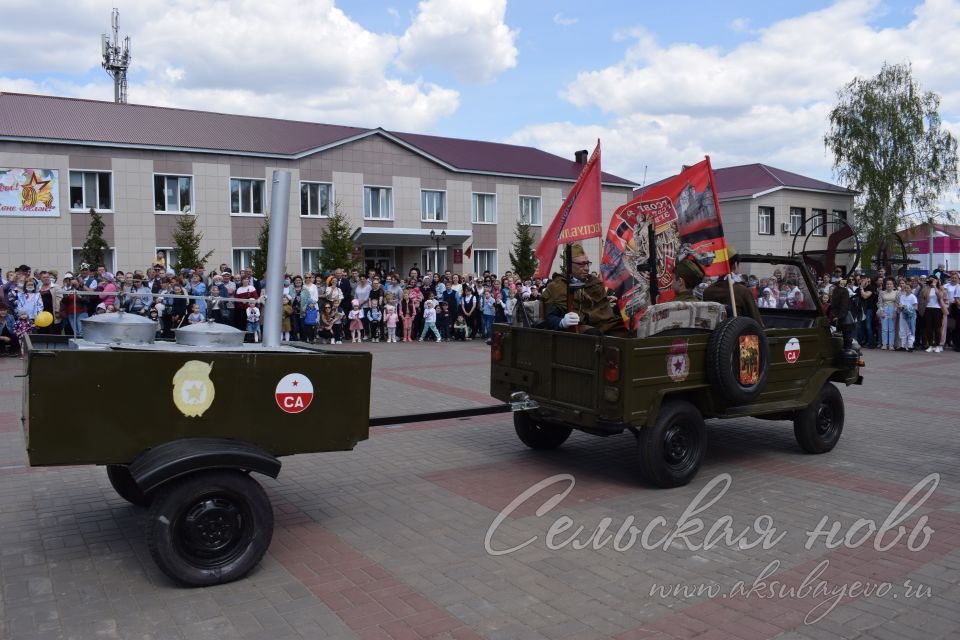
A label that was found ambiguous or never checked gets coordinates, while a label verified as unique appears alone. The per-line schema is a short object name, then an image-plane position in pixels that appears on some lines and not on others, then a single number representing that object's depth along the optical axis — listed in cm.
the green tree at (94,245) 2953
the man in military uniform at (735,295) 756
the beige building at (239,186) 3020
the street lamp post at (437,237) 3684
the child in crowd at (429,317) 2056
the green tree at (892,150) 4650
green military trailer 440
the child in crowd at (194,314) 1482
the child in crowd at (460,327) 2108
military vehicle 657
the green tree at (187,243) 3118
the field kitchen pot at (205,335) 512
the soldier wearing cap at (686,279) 747
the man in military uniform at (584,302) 752
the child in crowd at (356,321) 1989
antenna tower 5531
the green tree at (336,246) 3288
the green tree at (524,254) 4034
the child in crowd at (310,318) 1889
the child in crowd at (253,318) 1739
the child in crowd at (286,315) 1823
